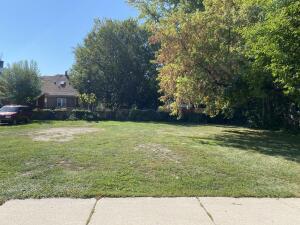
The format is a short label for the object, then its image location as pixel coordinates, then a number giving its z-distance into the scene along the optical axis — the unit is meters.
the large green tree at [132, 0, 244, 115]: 11.37
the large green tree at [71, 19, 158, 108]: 25.04
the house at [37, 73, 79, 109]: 30.73
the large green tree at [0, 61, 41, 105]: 22.21
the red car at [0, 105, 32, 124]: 16.64
